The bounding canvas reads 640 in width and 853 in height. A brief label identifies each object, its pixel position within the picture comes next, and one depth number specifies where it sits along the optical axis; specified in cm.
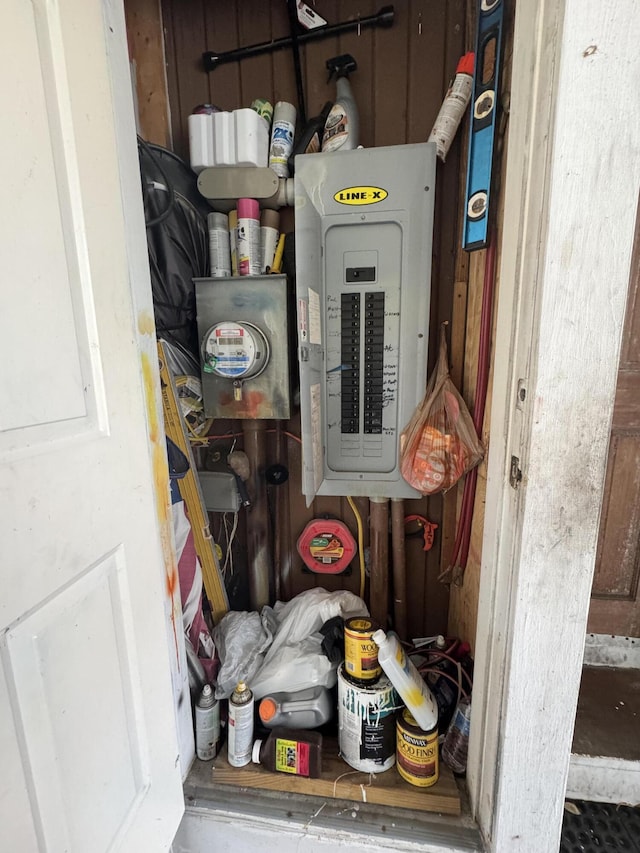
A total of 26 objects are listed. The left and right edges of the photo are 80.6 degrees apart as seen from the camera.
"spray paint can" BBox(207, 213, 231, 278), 123
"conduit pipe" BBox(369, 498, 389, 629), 137
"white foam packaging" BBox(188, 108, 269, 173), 115
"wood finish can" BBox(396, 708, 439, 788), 98
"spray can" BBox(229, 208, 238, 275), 125
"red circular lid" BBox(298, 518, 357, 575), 147
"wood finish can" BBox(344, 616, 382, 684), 103
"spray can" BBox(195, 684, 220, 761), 109
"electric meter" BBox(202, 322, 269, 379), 119
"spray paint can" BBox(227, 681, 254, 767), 104
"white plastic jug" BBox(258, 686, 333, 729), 111
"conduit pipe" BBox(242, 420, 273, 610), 144
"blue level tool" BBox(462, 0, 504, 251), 91
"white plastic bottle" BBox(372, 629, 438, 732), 98
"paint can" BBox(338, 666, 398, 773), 102
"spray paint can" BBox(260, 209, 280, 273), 125
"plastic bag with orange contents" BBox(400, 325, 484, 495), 111
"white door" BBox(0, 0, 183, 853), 51
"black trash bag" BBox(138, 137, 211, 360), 113
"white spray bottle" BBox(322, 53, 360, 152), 117
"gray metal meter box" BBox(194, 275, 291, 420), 119
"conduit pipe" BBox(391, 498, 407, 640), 138
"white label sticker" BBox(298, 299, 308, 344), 104
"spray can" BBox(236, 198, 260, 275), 119
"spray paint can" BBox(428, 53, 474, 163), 105
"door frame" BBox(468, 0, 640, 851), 59
